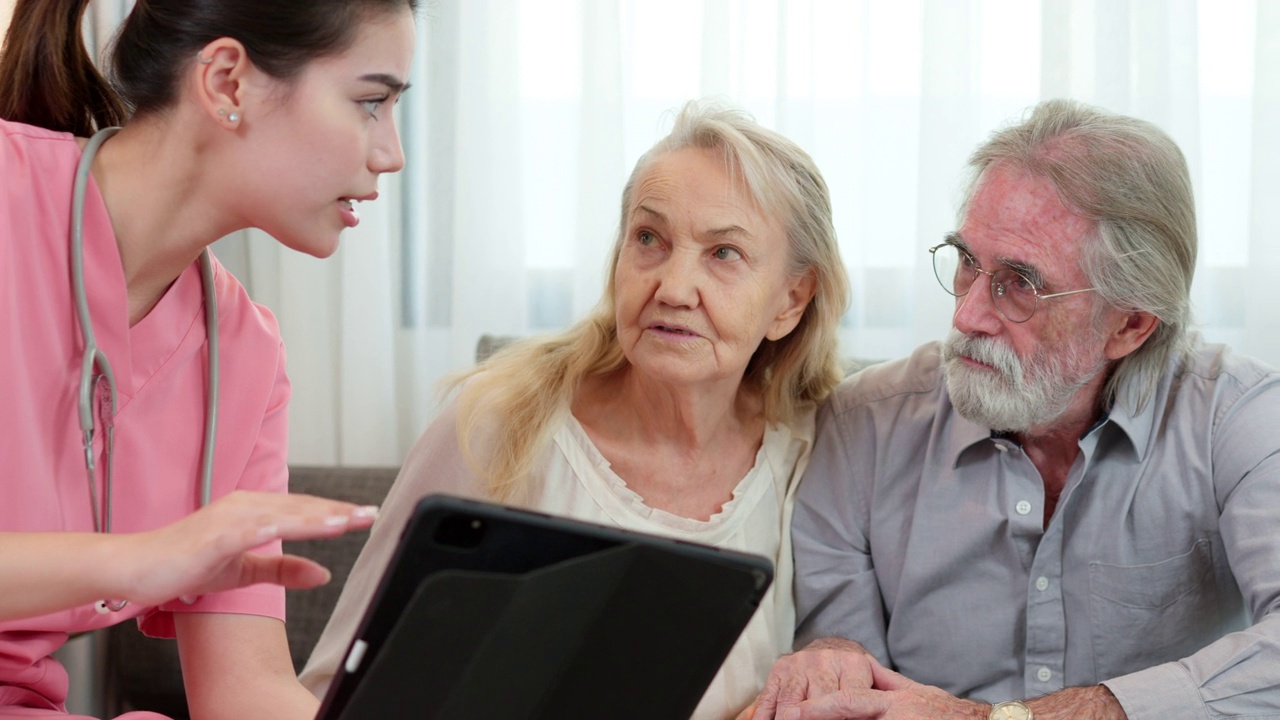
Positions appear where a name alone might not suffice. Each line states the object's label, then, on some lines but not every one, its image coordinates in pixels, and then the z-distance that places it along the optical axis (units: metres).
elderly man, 1.55
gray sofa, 2.22
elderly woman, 1.58
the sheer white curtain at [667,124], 2.30
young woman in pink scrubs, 1.10
